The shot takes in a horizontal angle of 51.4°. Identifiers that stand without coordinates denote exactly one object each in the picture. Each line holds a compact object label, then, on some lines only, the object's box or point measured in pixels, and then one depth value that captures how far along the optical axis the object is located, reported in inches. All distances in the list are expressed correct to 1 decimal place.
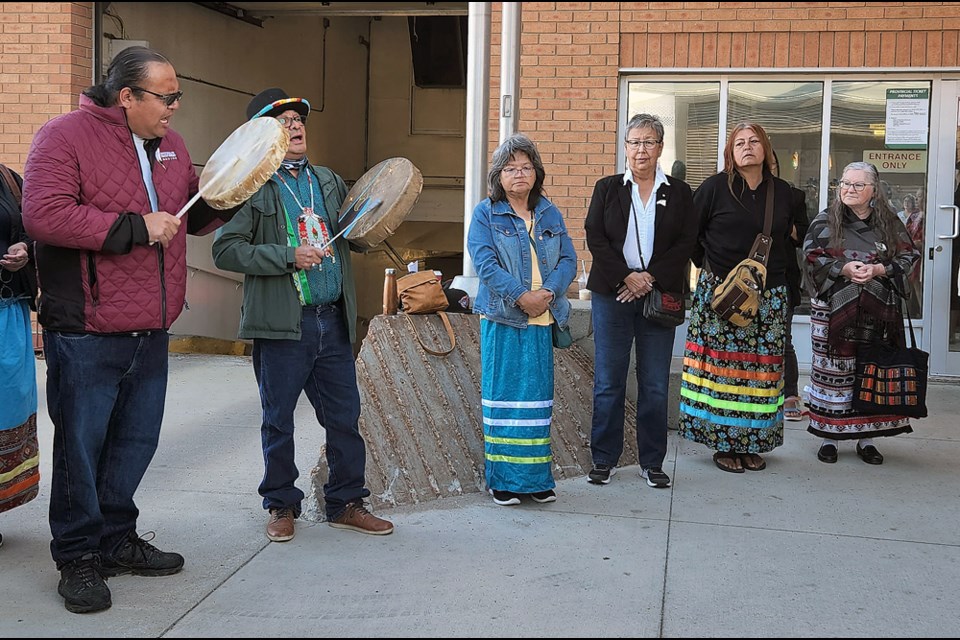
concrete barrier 197.8
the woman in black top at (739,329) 220.7
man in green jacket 165.0
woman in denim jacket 193.3
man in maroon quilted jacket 138.3
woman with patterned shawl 223.5
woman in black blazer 207.0
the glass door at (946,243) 318.3
